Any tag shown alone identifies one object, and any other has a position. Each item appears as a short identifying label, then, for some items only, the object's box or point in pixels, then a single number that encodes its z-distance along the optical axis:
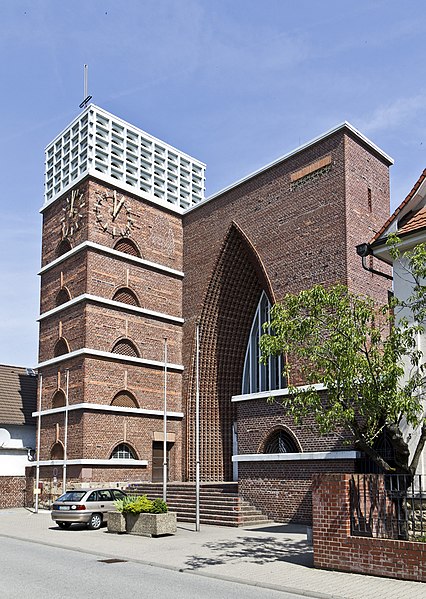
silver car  20.69
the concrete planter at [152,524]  18.25
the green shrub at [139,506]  18.78
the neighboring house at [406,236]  16.45
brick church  26.58
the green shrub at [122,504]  19.15
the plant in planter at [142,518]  18.34
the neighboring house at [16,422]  32.72
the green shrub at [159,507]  18.73
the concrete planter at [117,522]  19.17
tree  12.16
